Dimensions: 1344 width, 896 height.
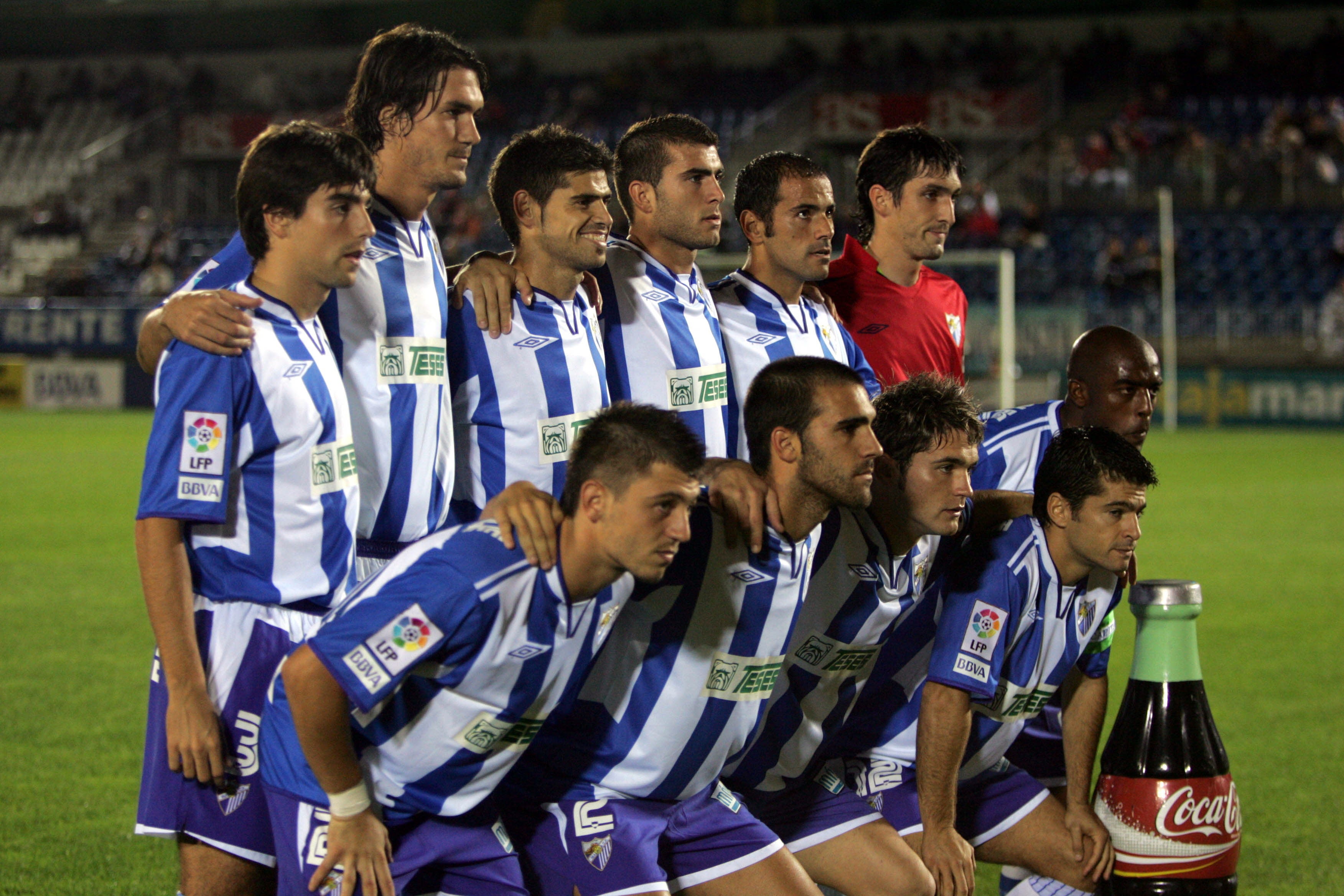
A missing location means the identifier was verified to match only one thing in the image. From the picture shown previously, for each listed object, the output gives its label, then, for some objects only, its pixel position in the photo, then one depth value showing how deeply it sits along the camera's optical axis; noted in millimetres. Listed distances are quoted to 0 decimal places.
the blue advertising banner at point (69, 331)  46281
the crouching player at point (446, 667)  4984
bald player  7992
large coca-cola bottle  5418
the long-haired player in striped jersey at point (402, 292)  6344
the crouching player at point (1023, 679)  6445
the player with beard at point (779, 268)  7875
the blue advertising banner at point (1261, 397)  41125
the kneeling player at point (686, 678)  5918
